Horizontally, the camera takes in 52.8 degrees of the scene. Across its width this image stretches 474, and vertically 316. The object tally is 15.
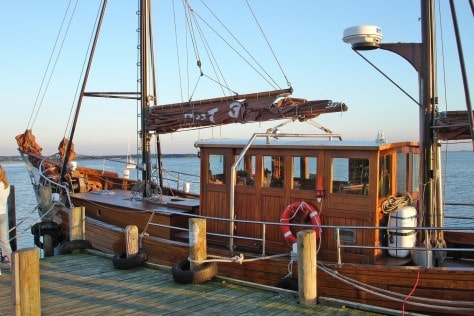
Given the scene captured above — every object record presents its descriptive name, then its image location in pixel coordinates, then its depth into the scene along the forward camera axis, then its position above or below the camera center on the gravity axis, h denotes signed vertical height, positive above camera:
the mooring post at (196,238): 7.98 -1.39
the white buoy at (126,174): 16.84 -0.63
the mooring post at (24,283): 6.07 -1.62
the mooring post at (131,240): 9.00 -1.58
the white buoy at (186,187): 15.06 -0.98
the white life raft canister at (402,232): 7.66 -1.26
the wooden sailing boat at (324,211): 7.04 -1.00
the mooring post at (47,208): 12.31 -1.33
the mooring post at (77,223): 10.33 -1.45
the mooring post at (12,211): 14.98 -1.70
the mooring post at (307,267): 6.62 -1.56
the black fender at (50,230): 12.34 -1.89
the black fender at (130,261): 8.88 -1.96
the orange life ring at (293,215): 8.14 -1.05
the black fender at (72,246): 10.23 -1.92
